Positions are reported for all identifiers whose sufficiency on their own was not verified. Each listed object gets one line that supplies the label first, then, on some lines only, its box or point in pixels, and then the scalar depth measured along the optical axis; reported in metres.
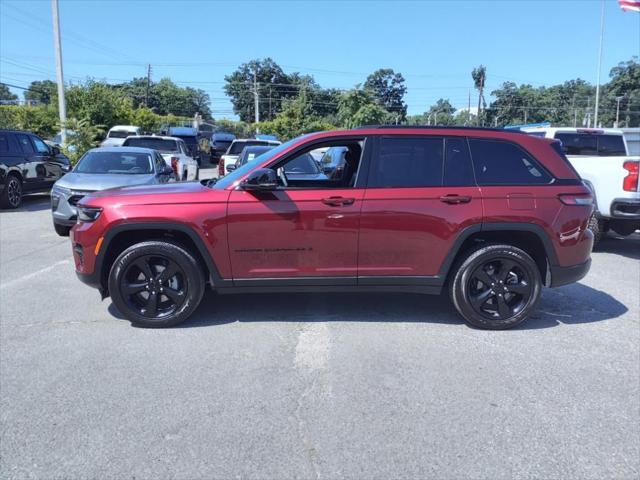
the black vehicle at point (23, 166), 12.97
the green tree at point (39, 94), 96.00
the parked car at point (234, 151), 15.79
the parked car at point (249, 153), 13.56
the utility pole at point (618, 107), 73.18
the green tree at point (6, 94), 106.39
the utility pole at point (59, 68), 21.80
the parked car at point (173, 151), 14.73
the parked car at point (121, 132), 23.16
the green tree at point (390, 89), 86.56
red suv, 4.81
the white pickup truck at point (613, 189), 8.09
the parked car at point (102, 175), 9.04
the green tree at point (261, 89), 88.19
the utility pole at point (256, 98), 65.86
